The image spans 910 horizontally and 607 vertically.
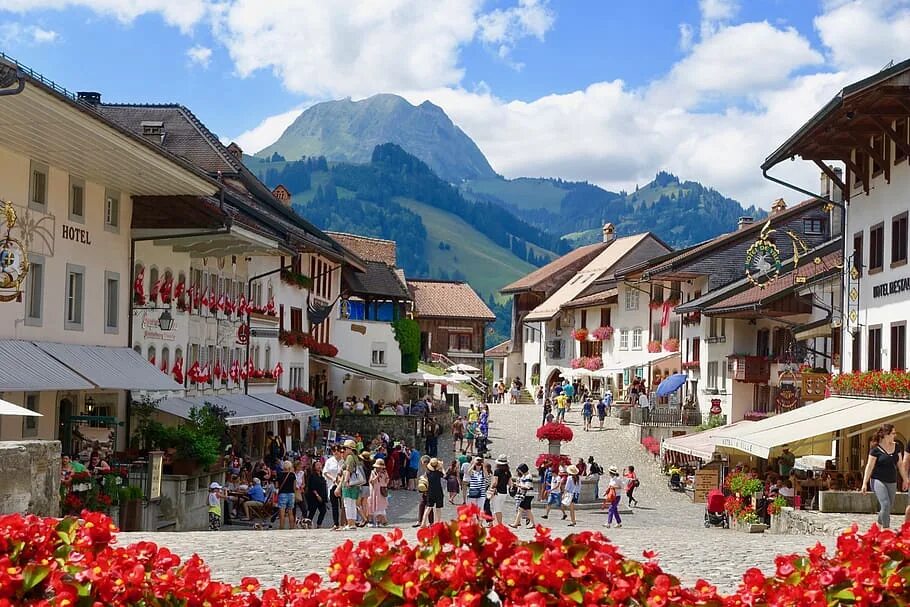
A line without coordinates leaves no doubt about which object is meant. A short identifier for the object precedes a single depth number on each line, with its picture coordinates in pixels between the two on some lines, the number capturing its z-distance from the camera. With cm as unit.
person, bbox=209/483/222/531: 2688
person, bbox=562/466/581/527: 3139
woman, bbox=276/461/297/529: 2747
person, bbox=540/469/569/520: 3379
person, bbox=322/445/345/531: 2712
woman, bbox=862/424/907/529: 2127
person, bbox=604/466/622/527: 3156
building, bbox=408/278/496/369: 11144
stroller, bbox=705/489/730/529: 3189
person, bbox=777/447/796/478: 3233
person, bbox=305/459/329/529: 2722
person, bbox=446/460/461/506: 3047
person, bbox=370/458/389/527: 2598
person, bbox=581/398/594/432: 5966
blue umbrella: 5966
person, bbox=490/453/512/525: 2583
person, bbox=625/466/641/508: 3678
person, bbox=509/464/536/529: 2708
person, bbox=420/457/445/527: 2411
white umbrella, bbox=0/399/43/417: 2069
